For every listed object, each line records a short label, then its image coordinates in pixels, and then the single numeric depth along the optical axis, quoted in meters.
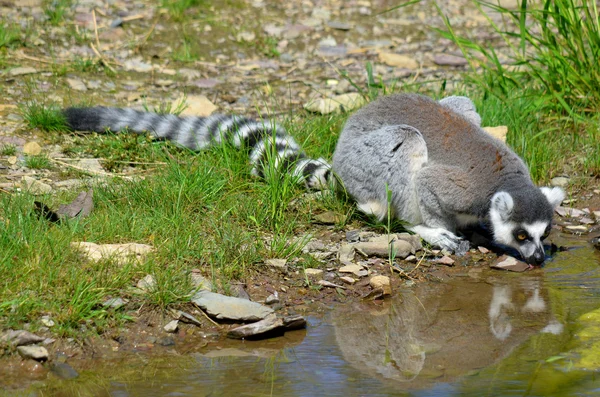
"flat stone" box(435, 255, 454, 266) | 9.89
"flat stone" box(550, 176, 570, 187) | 12.19
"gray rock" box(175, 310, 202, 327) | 7.65
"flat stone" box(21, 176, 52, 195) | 10.11
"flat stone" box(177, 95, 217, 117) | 13.30
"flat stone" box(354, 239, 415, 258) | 9.65
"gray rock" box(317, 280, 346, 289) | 8.84
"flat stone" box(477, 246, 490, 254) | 10.41
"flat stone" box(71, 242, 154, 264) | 8.13
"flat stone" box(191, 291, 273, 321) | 7.61
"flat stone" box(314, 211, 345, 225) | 10.52
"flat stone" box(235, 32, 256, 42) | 17.39
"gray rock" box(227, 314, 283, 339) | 7.42
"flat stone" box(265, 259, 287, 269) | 9.01
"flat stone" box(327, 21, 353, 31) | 18.52
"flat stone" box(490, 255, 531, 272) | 9.73
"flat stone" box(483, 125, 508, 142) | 12.09
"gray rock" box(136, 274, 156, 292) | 7.81
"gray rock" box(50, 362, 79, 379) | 6.62
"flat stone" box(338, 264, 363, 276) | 9.15
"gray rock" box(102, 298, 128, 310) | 7.54
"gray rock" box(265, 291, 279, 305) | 8.23
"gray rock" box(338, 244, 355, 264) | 9.45
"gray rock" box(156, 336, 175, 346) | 7.33
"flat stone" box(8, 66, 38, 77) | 14.20
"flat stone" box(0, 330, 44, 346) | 6.86
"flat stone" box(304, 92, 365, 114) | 13.27
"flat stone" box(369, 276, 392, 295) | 8.70
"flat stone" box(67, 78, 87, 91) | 14.22
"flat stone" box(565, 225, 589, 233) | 11.08
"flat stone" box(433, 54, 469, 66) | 17.09
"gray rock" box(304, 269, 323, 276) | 9.08
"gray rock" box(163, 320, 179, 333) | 7.50
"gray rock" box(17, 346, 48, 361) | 6.75
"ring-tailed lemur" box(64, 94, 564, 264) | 9.87
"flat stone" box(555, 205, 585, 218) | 11.50
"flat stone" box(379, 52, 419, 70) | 16.75
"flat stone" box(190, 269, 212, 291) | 8.10
